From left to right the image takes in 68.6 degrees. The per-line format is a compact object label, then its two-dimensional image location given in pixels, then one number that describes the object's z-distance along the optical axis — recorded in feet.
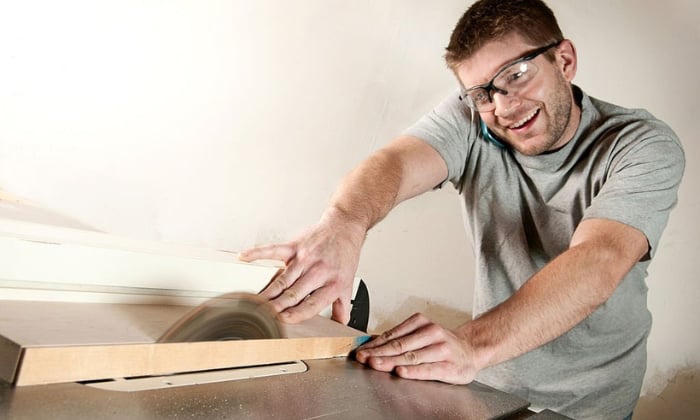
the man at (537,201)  3.93
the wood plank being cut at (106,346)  1.87
